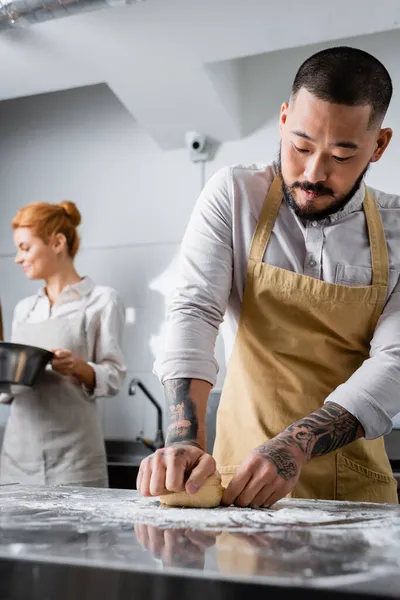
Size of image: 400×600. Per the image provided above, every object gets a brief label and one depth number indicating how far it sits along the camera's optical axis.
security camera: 3.14
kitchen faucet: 2.94
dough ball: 1.01
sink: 3.09
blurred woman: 2.32
